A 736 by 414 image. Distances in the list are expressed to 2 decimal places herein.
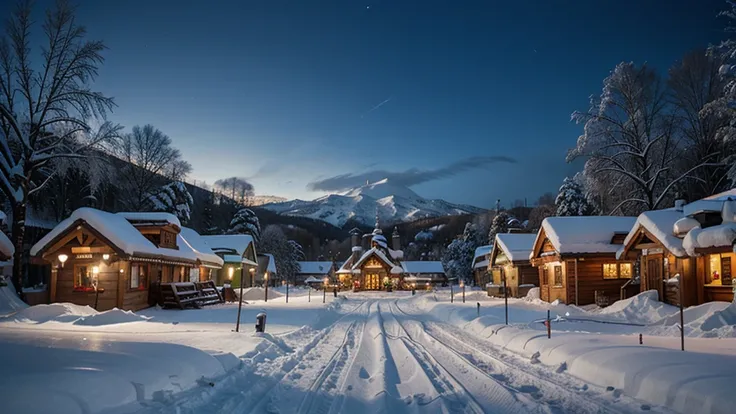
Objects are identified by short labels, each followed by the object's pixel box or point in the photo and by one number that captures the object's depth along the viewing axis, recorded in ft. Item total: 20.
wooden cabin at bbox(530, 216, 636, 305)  86.69
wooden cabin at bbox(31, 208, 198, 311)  72.49
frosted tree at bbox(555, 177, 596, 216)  173.99
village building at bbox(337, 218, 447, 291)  225.76
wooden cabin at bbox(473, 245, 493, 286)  197.47
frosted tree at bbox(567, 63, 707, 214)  99.55
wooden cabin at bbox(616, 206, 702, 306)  62.34
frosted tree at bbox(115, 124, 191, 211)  153.07
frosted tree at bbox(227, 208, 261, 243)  206.74
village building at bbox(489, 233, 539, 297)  125.59
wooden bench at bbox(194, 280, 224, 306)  93.45
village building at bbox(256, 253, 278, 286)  206.72
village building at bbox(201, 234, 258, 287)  158.92
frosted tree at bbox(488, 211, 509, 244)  214.48
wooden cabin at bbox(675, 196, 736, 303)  55.42
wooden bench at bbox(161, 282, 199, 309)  83.51
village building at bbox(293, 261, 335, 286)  333.62
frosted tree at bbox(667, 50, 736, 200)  91.61
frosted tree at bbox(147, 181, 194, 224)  149.38
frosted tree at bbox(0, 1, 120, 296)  70.95
